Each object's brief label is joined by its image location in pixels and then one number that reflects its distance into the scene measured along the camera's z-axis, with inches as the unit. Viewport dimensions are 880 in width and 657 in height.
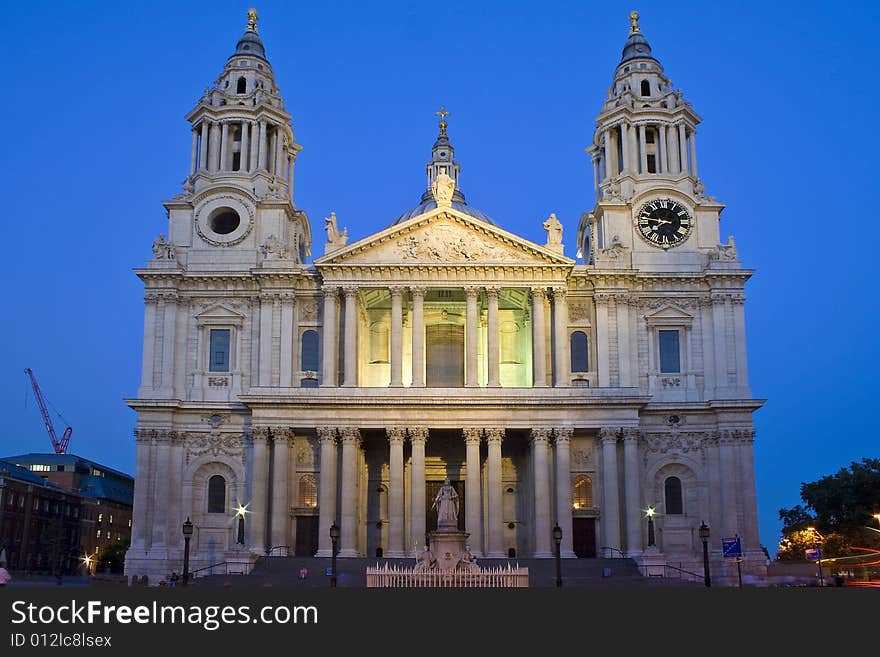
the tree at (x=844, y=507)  2674.7
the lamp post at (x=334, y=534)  1612.9
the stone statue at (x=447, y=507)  1643.7
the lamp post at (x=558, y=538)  1521.7
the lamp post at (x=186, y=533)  1560.0
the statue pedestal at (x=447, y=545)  1599.2
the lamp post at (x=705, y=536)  1529.3
